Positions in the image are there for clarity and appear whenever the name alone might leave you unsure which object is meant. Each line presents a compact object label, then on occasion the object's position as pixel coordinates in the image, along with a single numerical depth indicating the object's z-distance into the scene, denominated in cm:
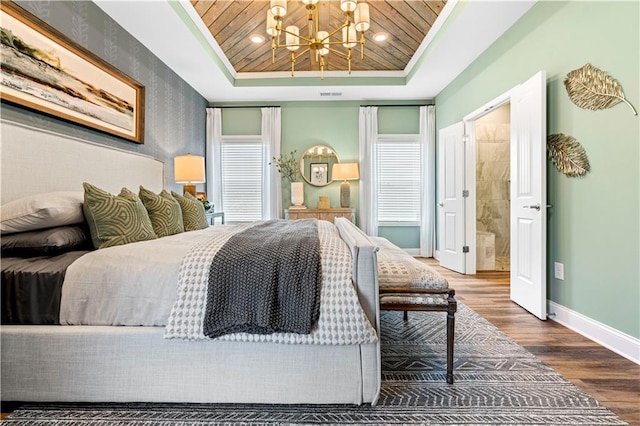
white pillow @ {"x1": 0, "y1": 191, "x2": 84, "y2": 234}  166
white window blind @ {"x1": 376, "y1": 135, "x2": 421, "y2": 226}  546
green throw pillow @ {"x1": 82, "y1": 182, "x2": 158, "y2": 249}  184
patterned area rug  143
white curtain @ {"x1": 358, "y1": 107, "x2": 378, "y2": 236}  536
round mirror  543
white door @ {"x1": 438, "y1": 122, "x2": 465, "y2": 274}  432
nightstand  414
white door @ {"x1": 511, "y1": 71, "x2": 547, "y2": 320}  267
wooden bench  164
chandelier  254
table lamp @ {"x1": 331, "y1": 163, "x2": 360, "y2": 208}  512
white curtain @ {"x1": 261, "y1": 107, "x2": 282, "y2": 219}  537
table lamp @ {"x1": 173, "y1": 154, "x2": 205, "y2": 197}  386
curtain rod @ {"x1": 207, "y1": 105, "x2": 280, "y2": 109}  541
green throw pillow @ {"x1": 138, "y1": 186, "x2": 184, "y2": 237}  232
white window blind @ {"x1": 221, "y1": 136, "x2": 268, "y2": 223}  543
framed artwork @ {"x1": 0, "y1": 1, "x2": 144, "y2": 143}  201
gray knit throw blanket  140
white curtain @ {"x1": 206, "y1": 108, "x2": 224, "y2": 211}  535
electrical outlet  264
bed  146
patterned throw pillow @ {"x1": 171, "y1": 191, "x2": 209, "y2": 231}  285
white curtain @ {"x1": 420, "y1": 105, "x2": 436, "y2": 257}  538
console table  503
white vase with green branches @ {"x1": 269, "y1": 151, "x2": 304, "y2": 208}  538
